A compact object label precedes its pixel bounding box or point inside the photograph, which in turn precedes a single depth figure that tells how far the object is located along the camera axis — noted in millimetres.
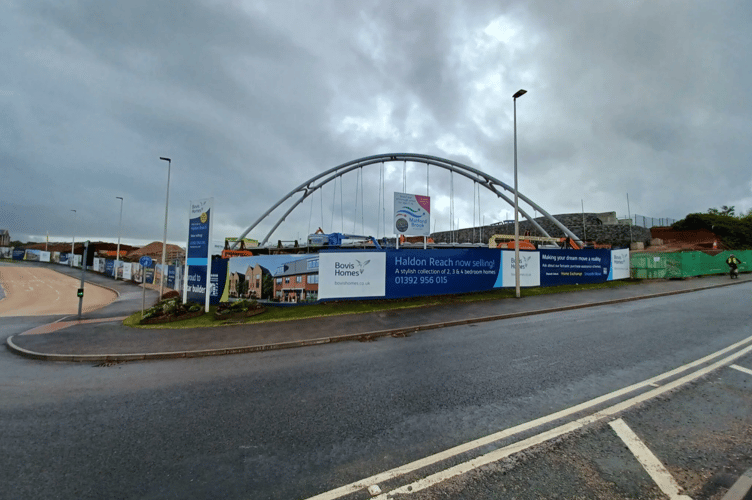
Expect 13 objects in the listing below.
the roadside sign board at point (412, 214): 18109
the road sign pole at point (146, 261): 14751
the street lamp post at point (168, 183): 19961
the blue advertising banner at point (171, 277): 23803
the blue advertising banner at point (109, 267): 43344
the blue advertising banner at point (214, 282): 16547
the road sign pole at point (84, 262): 14411
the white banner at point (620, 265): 21344
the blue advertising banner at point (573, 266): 18609
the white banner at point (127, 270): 38478
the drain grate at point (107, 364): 7730
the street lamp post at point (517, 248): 15198
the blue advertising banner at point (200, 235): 14617
